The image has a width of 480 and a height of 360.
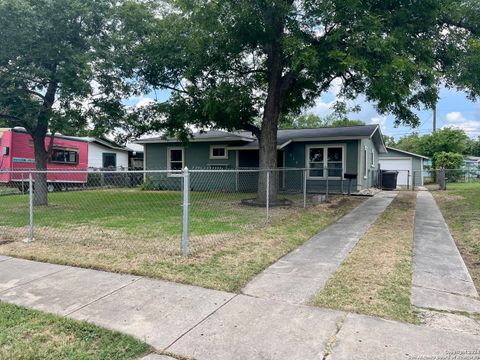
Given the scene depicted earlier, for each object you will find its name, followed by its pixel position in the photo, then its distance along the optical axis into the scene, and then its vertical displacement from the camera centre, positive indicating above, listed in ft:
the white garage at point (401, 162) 90.53 +2.34
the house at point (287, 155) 53.83 +2.34
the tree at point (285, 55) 28.09 +10.74
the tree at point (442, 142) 95.91 +8.12
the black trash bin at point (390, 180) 69.87 -1.76
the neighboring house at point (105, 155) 80.23 +3.06
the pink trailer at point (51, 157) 52.70 +1.66
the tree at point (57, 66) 31.73 +9.64
